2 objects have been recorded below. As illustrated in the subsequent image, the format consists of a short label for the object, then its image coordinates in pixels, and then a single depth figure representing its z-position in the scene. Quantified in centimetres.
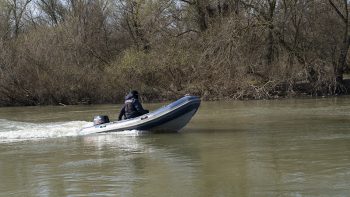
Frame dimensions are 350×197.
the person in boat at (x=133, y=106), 1445
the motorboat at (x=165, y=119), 1412
